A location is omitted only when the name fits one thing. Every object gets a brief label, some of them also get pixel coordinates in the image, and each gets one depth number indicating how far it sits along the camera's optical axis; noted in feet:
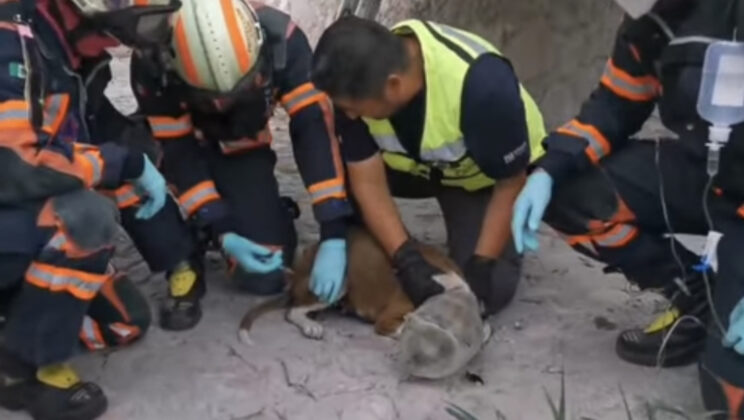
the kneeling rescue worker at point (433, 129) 9.73
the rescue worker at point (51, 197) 8.79
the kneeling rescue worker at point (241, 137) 10.26
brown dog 10.36
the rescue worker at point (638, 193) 9.42
